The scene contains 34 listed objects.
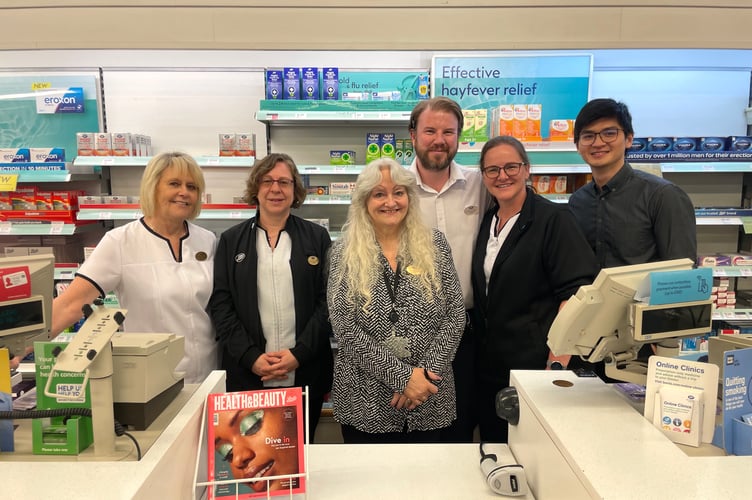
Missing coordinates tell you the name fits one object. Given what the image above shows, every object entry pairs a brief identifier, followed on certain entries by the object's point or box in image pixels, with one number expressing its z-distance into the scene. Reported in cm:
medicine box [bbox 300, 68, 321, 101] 327
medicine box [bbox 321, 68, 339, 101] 330
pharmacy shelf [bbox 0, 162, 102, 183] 329
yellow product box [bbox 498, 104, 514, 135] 332
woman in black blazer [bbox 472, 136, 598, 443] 213
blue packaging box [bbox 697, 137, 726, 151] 337
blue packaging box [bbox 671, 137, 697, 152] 336
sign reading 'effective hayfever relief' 353
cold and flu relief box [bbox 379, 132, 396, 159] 340
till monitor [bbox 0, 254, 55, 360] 118
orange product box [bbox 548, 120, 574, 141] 333
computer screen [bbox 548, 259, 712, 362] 125
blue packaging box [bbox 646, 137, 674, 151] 336
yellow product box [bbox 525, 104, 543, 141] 331
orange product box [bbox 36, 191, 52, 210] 338
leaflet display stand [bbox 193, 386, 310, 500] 123
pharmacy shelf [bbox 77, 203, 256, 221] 328
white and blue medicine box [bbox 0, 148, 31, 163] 338
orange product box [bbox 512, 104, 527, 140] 332
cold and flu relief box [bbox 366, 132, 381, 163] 340
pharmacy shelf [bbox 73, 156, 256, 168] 326
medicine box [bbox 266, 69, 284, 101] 326
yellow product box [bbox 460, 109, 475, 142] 332
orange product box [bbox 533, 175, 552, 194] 344
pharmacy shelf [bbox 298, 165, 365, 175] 325
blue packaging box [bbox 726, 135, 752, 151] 336
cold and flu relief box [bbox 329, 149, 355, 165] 344
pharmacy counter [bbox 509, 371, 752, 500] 98
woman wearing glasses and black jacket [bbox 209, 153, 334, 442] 217
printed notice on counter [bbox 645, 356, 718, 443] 116
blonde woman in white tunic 209
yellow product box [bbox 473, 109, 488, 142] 333
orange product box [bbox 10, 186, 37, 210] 338
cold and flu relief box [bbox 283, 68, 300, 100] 324
